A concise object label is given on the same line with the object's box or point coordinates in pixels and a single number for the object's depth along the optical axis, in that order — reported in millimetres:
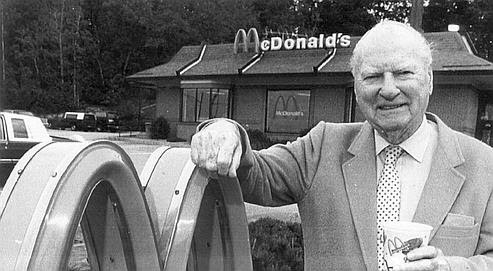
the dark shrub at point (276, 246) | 2293
